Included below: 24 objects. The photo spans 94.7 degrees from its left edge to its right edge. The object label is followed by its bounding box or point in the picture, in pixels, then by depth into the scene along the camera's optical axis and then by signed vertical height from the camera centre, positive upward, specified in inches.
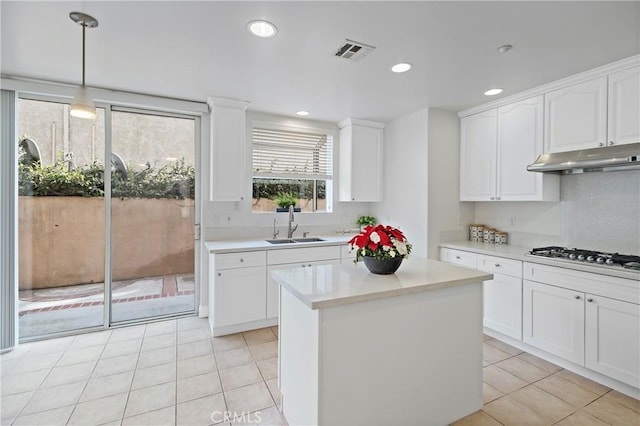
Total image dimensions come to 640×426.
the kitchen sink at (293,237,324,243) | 150.8 -15.6
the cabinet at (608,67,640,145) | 90.1 +33.1
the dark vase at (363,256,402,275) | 72.3 -13.4
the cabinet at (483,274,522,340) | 111.4 -37.0
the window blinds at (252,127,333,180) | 155.2 +30.8
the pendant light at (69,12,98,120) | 72.8 +27.7
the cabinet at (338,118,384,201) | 162.9 +28.4
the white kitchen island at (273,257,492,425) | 58.7 -29.9
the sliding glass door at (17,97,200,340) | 117.0 -3.4
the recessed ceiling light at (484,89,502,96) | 118.8 +48.9
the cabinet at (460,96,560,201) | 116.6 +24.9
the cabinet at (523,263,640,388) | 83.8 -33.7
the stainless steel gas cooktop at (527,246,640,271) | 88.0 -14.5
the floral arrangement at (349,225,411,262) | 71.4 -8.1
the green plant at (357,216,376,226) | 174.2 -6.0
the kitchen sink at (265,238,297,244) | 143.6 -15.5
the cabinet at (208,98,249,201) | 132.3 +27.5
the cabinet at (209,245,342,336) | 122.1 -33.3
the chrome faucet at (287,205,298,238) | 153.9 -9.1
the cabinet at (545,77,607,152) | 98.0 +33.8
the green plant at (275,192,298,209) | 159.2 +5.3
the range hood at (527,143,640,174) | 88.6 +17.0
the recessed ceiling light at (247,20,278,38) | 75.5 +47.6
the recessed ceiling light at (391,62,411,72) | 97.5 +48.5
